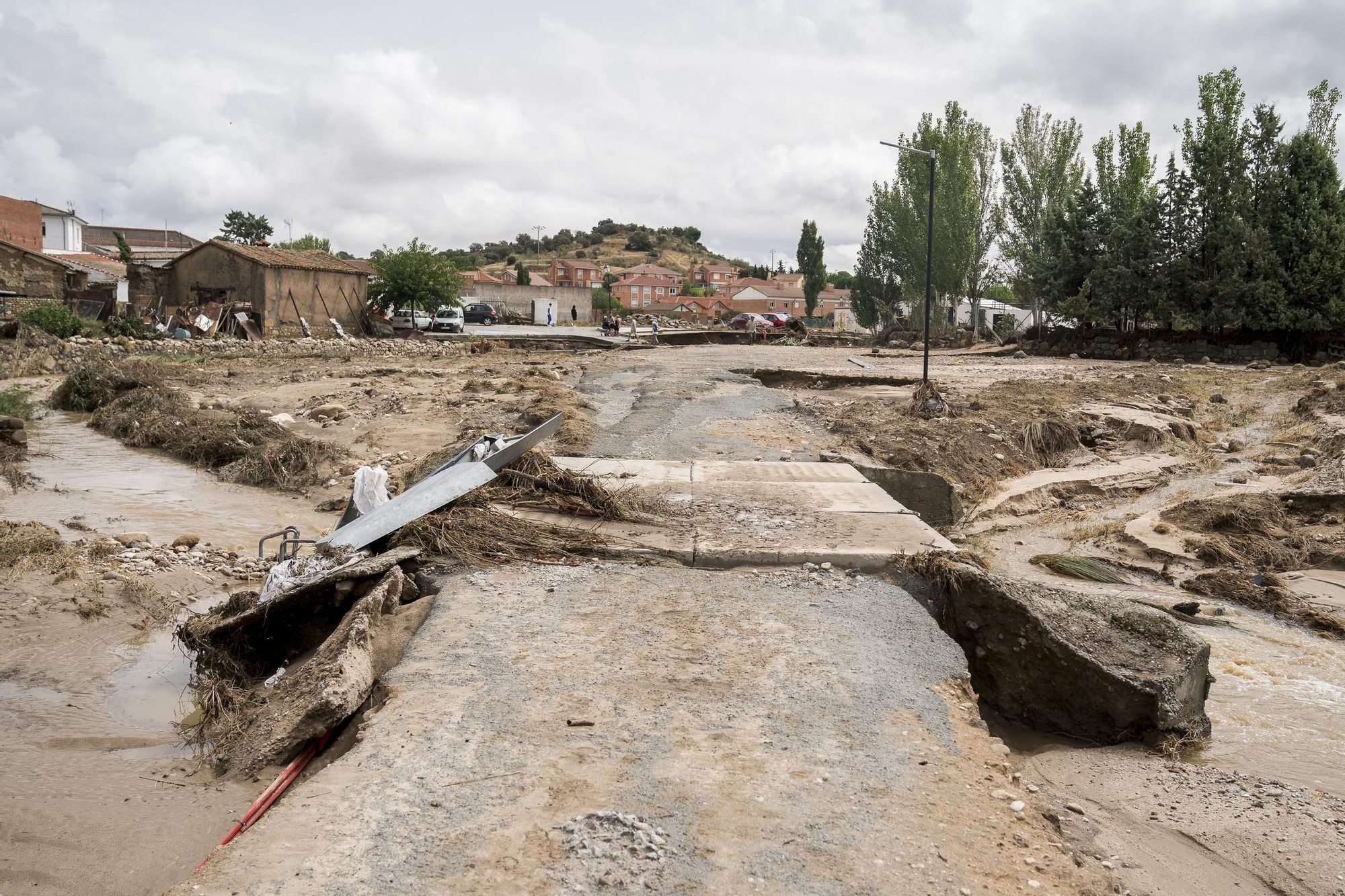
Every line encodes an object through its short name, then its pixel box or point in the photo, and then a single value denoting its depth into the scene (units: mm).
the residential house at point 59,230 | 58438
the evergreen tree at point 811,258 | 82812
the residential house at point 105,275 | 34756
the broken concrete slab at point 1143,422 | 14891
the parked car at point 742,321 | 49156
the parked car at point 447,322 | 40781
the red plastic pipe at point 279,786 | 3705
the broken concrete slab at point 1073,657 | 5164
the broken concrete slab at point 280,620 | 5559
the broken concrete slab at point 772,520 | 6090
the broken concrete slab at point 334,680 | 4250
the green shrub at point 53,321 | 26812
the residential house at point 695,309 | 71375
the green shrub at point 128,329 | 29047
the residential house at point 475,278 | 77688
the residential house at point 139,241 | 70812
